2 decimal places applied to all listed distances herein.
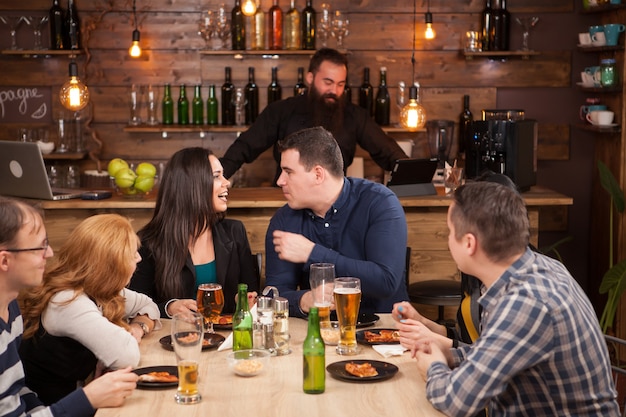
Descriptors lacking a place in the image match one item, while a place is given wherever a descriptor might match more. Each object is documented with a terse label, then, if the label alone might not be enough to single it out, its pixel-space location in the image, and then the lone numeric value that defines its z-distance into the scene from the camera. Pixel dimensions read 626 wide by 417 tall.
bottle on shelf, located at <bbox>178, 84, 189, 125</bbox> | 6.27
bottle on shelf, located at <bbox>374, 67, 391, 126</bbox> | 6.24
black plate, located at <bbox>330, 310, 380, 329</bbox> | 2.92
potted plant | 4.89
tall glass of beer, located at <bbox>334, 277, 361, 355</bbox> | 2.62
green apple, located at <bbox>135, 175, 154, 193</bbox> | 4.72
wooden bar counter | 4.67
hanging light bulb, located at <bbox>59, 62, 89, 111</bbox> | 4.92
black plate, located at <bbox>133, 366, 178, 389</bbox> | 2.31
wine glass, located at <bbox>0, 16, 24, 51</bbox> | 6.21
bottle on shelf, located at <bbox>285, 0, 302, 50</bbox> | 6.12
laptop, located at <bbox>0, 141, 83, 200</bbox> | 4.54
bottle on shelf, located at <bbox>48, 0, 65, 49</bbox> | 6.14
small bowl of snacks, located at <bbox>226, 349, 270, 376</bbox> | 2.41
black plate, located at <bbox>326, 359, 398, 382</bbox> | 2.35
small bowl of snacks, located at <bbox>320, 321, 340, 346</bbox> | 2.72
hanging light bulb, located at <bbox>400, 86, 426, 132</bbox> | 5.31
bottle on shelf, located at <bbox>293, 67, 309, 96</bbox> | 6.17
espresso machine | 5.11
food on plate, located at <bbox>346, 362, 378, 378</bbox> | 2.39
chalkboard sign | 6.37
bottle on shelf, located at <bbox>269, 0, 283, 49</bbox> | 6.13
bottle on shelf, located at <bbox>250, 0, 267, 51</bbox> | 6.14
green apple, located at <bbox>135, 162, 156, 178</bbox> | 4.72
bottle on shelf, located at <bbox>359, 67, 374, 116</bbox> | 6.22
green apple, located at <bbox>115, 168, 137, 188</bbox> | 4.70
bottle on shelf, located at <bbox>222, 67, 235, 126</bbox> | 6.20
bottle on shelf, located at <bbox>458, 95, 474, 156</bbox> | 6.25
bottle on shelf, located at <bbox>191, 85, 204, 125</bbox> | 6.27
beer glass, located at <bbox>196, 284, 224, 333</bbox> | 2.84
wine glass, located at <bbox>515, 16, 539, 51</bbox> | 6.14
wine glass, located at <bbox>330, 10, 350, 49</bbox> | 6.02
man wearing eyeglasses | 2.21
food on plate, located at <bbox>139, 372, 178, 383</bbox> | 2.35
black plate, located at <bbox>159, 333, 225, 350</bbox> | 2.69
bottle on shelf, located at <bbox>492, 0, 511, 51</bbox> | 6.14
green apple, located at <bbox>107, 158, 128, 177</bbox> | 4.71
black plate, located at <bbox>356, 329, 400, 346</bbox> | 2.70
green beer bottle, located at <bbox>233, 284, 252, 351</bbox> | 2.60
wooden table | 2.15
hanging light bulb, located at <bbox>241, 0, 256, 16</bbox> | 5.57
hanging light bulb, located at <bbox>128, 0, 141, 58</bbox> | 5.88
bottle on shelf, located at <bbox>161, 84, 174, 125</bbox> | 6.28
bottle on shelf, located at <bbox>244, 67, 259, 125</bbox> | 6.23
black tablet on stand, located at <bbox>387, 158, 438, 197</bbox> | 4.79
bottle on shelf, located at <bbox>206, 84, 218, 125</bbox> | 6.24
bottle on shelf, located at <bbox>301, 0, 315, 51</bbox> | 6.12
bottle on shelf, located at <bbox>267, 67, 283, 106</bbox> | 6.23
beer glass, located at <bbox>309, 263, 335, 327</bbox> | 2.75
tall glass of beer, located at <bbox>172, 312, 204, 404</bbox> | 2.23
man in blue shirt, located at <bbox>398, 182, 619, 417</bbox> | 2.06
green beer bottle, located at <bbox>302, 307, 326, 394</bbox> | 2.27
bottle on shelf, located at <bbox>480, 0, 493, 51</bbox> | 6.17
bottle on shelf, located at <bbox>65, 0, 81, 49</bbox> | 6.12
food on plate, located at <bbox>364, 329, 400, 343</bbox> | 2.71
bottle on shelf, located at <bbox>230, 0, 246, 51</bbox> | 6.14
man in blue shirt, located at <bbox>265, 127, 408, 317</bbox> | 3.22
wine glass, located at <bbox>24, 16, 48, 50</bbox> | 6.17
